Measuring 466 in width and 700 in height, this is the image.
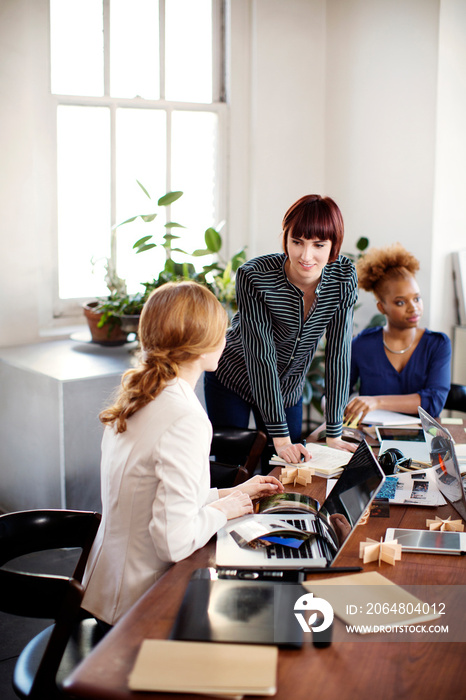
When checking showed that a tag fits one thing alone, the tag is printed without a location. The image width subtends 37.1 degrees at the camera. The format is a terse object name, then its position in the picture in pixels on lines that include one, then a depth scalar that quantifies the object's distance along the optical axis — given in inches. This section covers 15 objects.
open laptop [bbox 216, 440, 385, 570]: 55.2
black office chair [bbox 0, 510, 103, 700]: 53.0
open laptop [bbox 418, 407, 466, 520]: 64.2
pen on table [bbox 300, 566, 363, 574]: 54.1
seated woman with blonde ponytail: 55.3
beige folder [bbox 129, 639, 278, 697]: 39.5
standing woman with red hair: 84.6
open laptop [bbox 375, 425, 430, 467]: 84.5
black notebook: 44.6
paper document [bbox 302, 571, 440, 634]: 47.7
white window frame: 150.9
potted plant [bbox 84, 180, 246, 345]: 137.4
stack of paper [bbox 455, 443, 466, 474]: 79.4
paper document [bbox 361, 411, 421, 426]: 97.7
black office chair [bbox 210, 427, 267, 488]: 92.5
